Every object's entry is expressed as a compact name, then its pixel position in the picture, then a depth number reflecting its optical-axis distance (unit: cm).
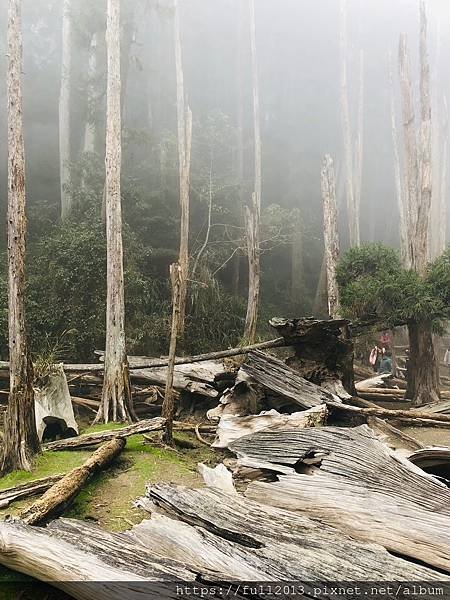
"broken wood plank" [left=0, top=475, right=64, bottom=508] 445
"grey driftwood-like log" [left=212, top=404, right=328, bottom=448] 601
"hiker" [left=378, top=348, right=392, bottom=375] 1448
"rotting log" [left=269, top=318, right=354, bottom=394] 831
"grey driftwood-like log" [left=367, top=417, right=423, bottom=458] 580
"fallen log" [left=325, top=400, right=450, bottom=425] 774
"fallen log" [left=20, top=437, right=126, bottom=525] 381
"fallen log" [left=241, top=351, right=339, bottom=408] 733
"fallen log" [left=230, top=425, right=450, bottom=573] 275
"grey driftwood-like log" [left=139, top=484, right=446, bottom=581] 231
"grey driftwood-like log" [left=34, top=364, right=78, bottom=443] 759
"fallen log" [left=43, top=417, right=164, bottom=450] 667
